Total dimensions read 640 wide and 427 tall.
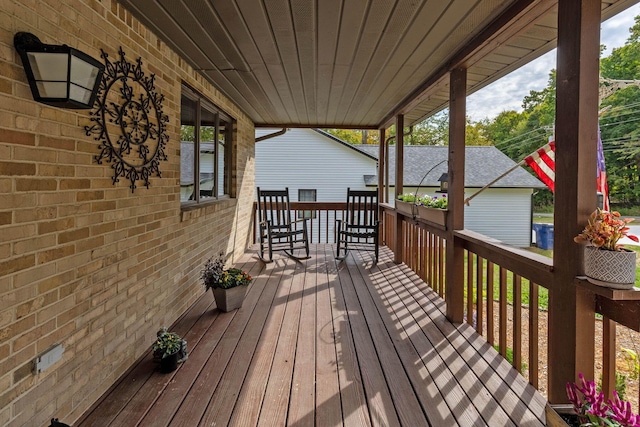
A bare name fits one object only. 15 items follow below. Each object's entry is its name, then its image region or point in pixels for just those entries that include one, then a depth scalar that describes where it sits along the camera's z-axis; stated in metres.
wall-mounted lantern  1.31
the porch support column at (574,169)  1.50
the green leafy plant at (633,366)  1.48
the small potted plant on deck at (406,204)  4.05
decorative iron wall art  1.85
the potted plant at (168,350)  2.06
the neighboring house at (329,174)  11.95
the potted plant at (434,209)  3.09
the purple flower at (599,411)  0.99
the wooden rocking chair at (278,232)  5.11
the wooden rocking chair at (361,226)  5.01
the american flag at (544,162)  2.69
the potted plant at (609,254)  1.33
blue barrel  11.55
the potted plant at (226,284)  3.04
